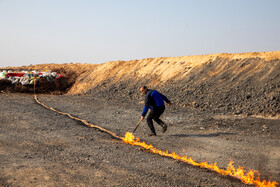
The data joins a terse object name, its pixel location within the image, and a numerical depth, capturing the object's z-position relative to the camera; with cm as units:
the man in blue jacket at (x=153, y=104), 892
